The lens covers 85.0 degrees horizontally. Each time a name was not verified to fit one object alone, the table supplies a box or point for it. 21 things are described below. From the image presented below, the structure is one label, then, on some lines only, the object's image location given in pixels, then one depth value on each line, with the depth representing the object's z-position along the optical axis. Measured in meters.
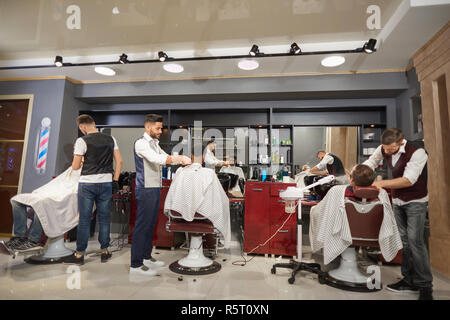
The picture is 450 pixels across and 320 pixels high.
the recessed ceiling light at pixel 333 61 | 3.17
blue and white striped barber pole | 3.79
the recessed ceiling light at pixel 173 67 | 3.47
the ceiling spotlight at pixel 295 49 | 2.89
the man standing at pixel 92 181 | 2.59
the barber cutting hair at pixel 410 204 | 1.96
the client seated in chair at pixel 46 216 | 2.48
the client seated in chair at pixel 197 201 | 2.29
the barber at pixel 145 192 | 2.26
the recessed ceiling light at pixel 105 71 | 3.64
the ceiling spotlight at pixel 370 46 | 2.74
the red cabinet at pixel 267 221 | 2.97
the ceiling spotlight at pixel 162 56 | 3.19
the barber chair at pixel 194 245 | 2.32
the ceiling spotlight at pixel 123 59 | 3.28
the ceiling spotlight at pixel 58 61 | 3.35
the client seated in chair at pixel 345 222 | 1.96
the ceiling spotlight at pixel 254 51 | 2.93
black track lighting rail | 2.99
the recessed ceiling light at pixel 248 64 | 3.35
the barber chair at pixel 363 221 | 1.96
